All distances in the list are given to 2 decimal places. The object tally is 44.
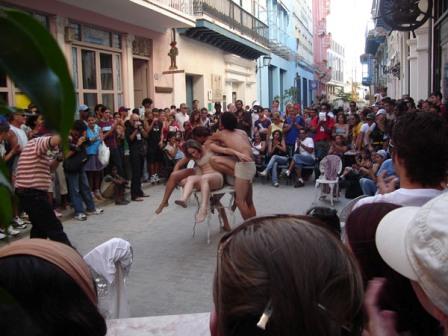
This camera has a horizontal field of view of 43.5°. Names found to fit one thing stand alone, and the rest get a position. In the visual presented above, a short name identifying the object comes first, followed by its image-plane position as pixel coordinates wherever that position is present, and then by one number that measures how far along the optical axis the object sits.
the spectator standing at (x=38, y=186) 5.86
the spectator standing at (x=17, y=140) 7.36
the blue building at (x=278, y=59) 31.39
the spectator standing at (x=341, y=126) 13.02
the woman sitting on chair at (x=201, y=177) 7.22
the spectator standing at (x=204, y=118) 13.93
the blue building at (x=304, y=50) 45.00
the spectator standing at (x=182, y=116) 14.26
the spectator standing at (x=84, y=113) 8.93
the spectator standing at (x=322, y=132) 12.88
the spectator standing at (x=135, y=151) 10.73
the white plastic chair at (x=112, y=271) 3.88
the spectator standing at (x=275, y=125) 12.98
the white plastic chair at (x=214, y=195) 7.41
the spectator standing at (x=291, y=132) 13.09
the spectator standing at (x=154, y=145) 12.07
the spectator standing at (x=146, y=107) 12.22
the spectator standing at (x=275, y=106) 14.99
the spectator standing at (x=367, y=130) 11.66
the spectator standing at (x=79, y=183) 8.54
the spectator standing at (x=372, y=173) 7.56
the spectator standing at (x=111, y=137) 10.29
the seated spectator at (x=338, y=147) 11.92
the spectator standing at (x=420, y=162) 2.70
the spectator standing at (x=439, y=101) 9.74
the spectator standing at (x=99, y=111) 10.43
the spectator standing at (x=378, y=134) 11.21
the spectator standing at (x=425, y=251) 1.05
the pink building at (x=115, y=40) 11.96
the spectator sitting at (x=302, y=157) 12.48
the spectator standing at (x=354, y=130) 12.51
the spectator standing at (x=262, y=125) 13.55
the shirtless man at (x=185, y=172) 7.52
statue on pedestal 16.71
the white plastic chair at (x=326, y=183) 10.49
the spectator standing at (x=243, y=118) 14.59
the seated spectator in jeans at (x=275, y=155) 12.70
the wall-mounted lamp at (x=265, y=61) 30.44
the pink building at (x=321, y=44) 60.38
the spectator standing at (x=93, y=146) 9.42
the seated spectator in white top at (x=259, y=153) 13.11
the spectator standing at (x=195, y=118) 13.58
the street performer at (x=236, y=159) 7.15
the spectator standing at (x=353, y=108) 16.65
